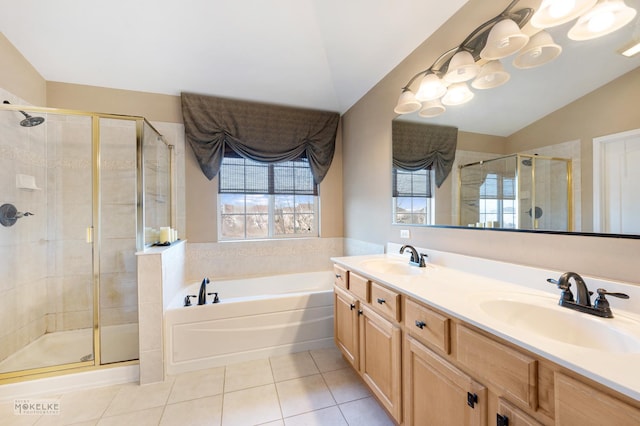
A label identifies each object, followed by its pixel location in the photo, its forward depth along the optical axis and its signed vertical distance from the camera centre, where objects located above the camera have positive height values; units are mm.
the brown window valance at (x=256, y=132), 2766 +950
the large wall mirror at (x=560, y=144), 991 +324
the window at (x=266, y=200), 3043 +170
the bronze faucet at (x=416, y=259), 1762 -339
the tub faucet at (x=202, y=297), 2105 -692
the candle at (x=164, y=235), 2281 -191
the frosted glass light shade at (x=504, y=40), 1256 +868
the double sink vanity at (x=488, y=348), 630 -454
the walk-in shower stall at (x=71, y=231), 1984 -145
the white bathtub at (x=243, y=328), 2004 -978
